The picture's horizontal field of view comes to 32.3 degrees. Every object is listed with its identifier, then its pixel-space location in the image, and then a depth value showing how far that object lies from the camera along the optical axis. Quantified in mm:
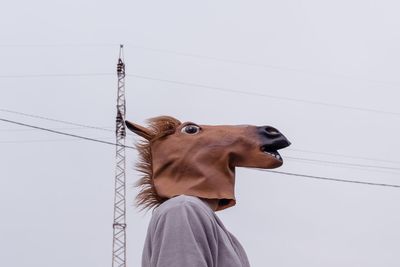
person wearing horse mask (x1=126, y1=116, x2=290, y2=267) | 2301
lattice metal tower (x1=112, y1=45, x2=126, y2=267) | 13219
